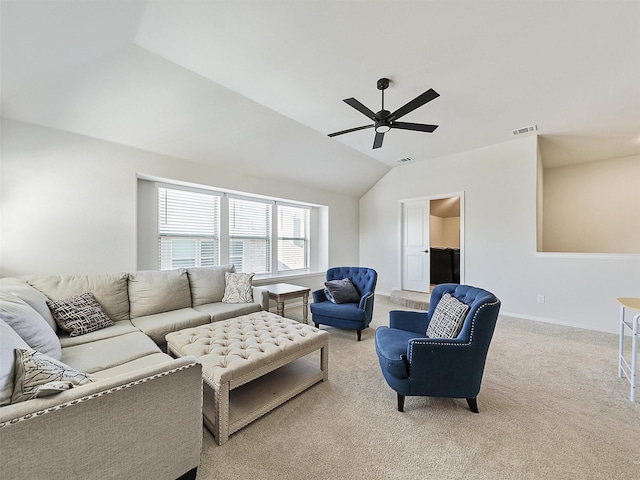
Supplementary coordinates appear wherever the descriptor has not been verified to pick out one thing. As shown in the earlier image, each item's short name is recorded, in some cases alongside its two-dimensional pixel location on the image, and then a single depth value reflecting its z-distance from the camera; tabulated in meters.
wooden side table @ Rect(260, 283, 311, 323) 3.55
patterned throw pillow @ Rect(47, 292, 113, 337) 2.22
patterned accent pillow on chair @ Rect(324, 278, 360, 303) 3.57
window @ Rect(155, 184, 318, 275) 3.84
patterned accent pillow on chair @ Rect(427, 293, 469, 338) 1.91
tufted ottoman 1.65
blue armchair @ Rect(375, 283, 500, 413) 1.76
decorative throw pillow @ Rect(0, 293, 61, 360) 1.49
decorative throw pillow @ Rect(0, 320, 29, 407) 0.95
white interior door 5.59
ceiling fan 2.33
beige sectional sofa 0.88
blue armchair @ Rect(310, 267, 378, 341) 3.26
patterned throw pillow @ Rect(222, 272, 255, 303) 3.41
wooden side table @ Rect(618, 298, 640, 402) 1.95
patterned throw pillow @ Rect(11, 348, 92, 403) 0.96
